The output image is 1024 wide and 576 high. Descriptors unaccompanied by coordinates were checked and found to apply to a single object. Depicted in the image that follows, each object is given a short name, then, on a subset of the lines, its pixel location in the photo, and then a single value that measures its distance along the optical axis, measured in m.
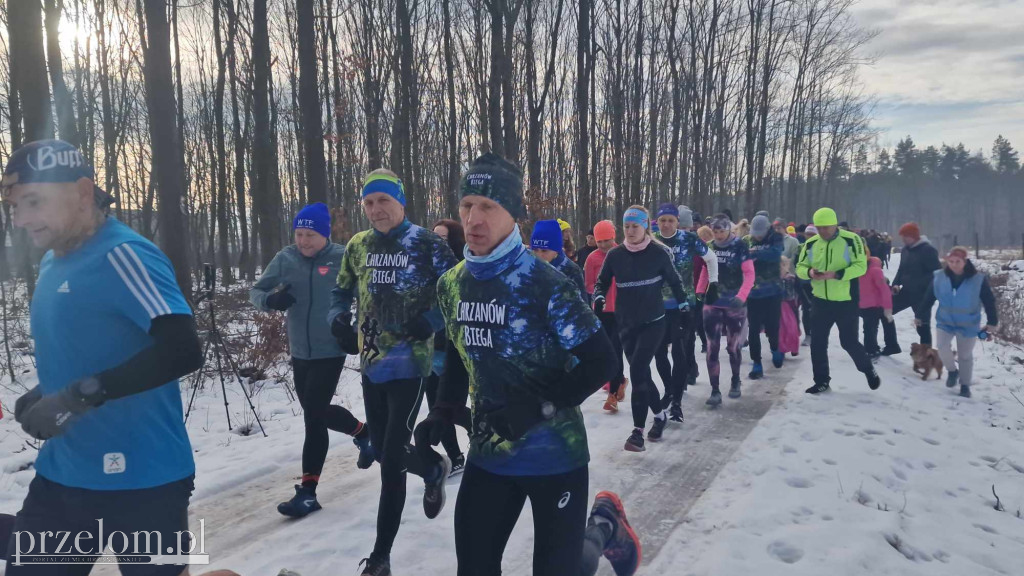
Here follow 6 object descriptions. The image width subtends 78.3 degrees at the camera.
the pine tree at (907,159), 100.56
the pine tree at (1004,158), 101.06
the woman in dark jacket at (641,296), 6.49
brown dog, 9.80
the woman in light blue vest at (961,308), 8.88
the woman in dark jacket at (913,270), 11.24
